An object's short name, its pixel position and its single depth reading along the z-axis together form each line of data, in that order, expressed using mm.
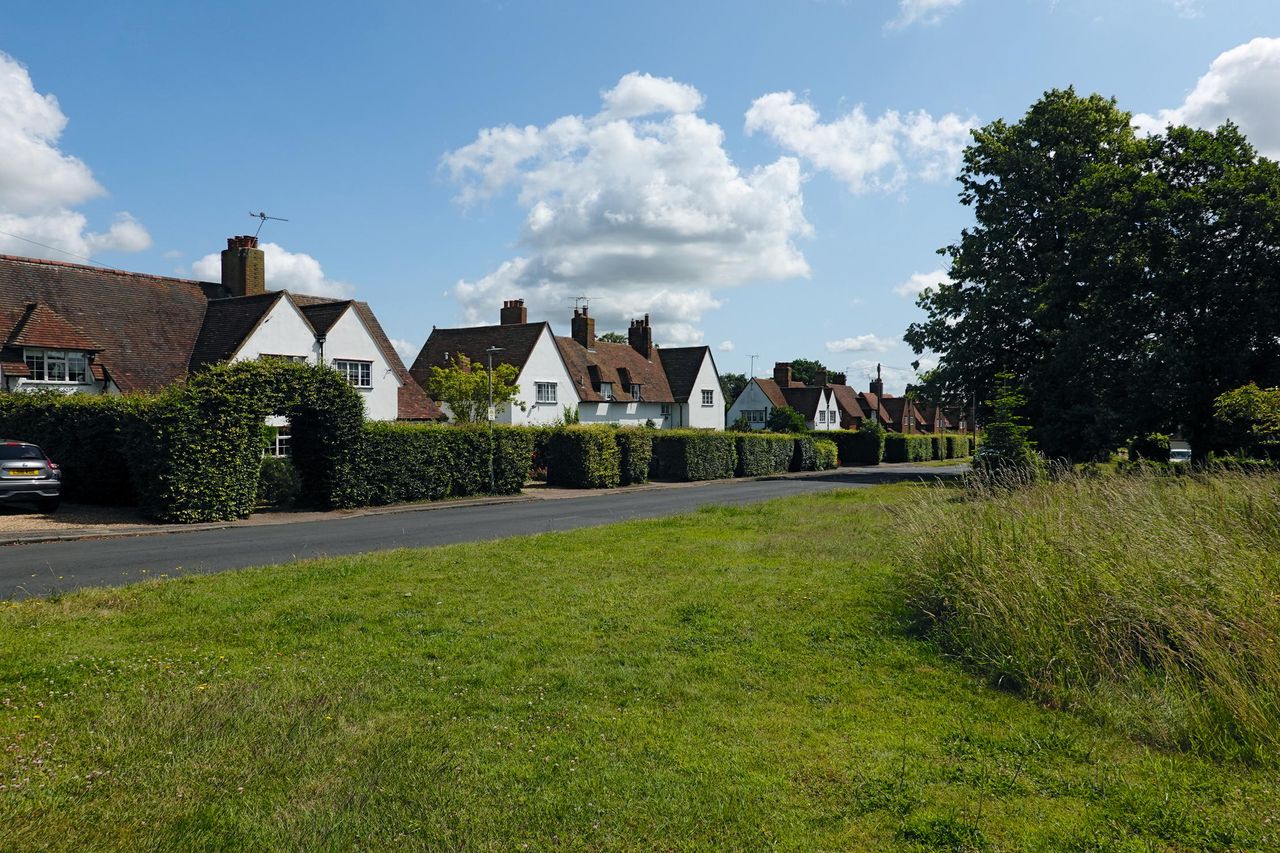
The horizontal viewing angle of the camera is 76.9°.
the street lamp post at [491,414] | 29109
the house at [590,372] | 49688
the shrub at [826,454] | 50906
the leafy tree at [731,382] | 131325
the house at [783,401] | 82312
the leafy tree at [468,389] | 40594
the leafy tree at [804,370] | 137062
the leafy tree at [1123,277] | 30812
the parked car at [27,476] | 19062
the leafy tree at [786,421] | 67812
